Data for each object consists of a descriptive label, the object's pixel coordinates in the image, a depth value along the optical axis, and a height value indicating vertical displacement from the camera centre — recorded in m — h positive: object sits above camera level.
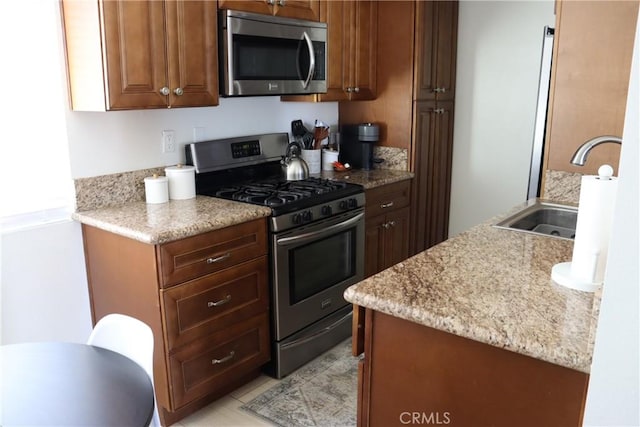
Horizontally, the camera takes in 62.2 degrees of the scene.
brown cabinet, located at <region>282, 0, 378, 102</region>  3.26 +0.33
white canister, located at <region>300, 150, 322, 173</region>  3.49 -0.36
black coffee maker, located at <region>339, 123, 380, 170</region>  3.65 -0.28
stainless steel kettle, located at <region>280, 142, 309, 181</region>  3.20 -0.39
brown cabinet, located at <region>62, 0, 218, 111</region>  2.18 +0.21
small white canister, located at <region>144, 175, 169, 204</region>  2.58 -0.42
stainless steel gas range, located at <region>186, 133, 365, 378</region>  2.66 -0.70
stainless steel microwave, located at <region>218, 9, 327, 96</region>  2.59 +0.24
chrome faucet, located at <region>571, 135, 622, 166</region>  1.51 -0.14
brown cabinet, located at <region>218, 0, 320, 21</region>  2.60 +0.49
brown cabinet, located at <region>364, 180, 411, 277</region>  3.34 -0.79
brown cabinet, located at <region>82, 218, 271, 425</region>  2.21 -0.86
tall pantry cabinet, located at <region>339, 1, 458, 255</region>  3.53 +0.04
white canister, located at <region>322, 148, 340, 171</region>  3.63 -0.38
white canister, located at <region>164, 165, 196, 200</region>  2.67 -0.39
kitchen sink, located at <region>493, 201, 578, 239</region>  2.29 -0.50
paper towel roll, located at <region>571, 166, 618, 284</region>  1.38 -0.32
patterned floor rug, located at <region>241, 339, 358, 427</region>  2.42 -1.41
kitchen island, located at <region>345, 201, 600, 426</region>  1.22 -0.59
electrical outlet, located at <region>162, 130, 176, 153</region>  2.77 -0.20
